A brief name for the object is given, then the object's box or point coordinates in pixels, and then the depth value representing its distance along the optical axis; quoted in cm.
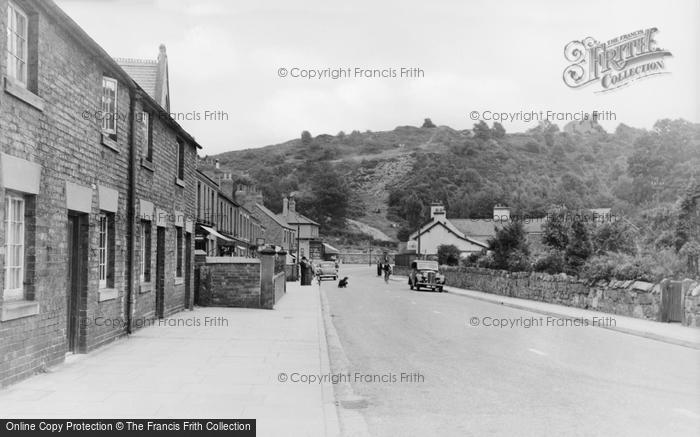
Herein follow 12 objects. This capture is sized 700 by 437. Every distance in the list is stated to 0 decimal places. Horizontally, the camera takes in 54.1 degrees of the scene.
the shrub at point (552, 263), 2977
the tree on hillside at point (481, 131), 18316
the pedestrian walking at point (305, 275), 4425
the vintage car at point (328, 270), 5586
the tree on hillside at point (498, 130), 18800
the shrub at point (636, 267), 2036
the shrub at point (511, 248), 3528
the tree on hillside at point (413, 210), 11369
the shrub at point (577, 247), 2828
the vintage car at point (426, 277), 3981
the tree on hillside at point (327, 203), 13075
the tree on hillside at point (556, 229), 2909
